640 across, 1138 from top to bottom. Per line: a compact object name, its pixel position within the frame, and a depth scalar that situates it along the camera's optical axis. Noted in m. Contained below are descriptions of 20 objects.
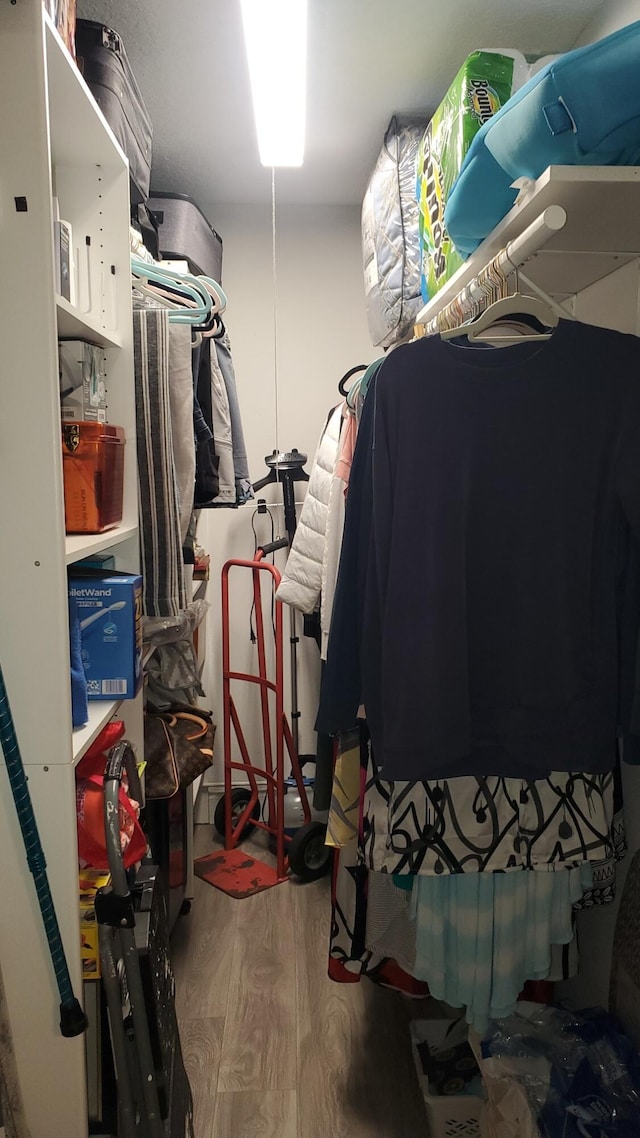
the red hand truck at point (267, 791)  2.56
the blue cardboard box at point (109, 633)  1.32
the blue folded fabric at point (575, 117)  0.87
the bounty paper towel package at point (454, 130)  1.46
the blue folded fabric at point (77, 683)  1.17
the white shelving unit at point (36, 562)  0.96
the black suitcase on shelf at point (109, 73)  1.55
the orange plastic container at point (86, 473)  1.28
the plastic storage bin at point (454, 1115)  1.45
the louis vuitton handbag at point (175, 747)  1.88
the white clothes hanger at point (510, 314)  1.16
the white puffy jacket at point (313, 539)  2.20
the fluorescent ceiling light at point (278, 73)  1.50
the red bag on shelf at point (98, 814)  1.27
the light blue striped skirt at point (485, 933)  1.25
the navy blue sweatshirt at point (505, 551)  1.15
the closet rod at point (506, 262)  0.99
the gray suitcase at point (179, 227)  2.24
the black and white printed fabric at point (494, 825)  1.24
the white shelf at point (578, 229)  0.97
